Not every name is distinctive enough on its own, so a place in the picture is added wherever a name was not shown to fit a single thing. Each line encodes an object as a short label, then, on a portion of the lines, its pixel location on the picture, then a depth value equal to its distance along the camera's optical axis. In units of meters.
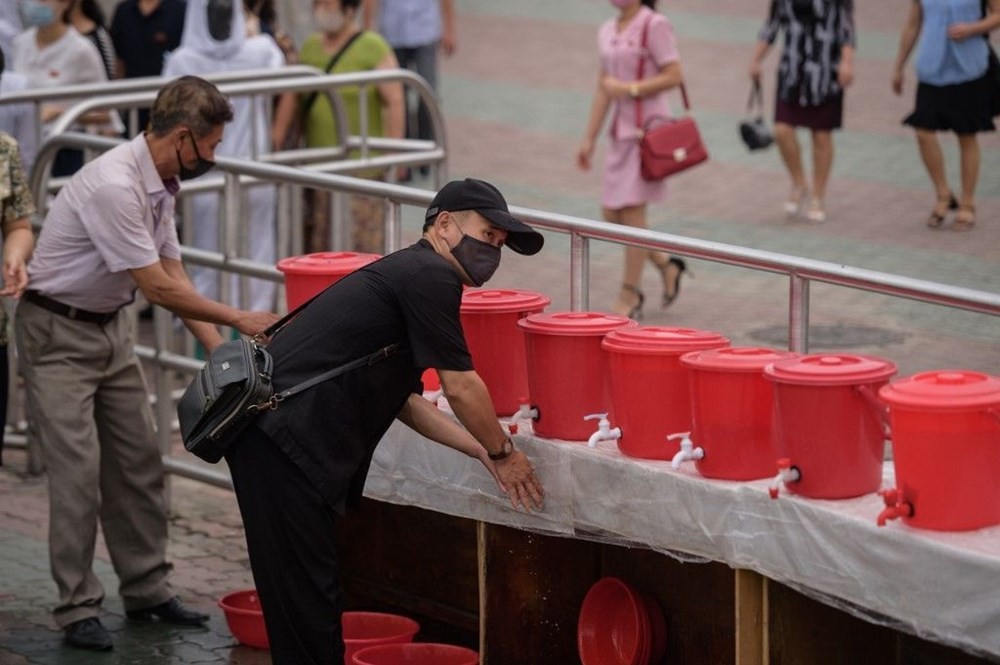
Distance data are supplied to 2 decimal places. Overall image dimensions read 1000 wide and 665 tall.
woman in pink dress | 19.34
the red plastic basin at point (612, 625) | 10.68
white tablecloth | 8.09
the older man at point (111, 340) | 11.70
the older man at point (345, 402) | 9.40
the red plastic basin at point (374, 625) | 12.34
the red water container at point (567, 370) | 10.07
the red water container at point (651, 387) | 9.59
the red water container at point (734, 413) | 9.06
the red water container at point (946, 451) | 8.08
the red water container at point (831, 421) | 8.62
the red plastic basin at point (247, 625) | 12.27
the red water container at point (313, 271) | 11.77
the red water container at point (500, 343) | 10.73
